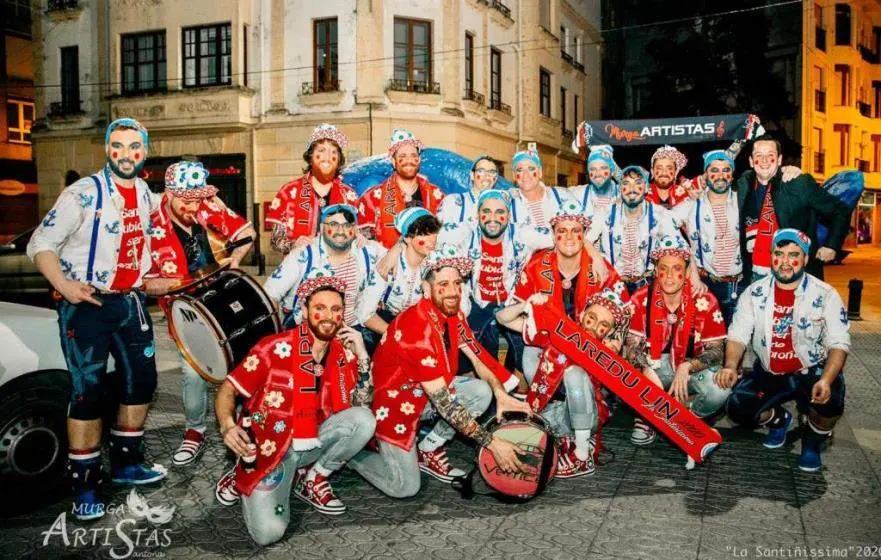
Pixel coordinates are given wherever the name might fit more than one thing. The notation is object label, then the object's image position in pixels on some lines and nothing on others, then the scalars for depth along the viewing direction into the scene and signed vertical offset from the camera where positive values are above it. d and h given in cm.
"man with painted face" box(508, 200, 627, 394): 551 -12
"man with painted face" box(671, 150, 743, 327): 640 +20
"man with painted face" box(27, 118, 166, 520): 402 -12
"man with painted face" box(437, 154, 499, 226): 608 +47
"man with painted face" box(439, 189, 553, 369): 580 -1
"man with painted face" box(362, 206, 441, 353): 517 -13
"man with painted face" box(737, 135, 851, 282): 606 +41
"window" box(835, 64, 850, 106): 4000 +956
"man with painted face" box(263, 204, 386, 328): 495 -4
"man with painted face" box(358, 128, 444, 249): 626 +55
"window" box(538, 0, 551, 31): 2591 +869
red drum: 423 -115
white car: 411 -81
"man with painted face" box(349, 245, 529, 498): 424 -71
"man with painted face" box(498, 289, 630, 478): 490 -89
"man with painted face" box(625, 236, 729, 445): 538 -58
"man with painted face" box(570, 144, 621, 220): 661 +66
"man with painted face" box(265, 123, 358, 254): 581 +52
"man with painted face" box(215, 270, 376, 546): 377 -80
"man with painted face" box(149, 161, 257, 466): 498 +16
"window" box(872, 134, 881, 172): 4309 +620
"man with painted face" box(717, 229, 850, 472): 494 -62
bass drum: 444 -38
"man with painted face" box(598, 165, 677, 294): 641 +22
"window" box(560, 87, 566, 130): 2860 +602
